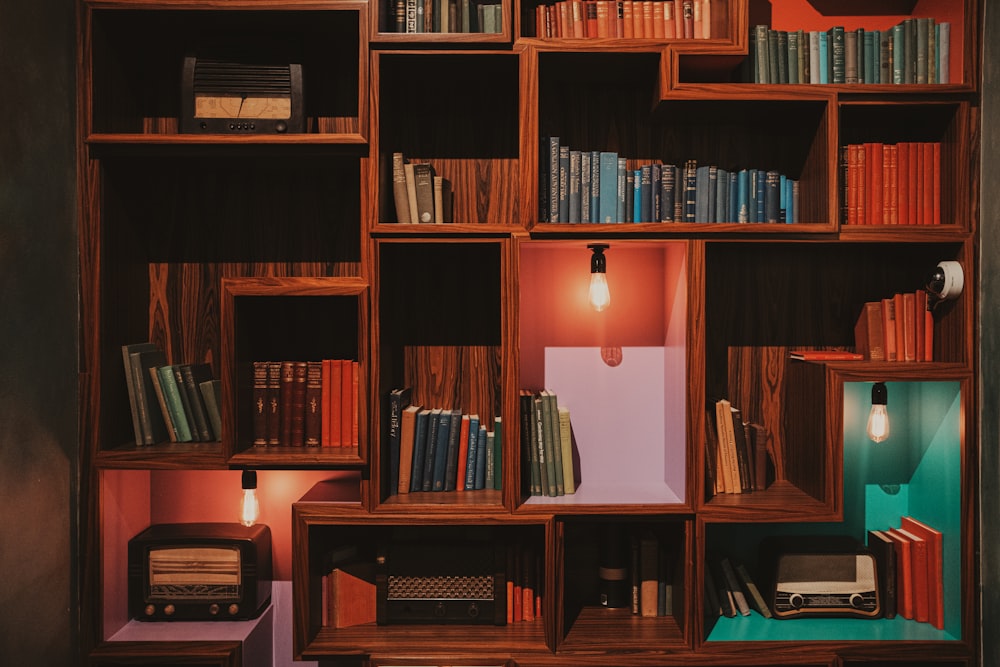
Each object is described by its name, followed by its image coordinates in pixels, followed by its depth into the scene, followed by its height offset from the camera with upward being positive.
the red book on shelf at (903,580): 2.18 -0.77
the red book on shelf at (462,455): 2.15 -0.38
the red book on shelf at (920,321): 2.15 +0.03
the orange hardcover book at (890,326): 2.17 +0.01
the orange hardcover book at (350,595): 2.14 -0.81
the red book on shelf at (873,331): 2.20 +0.00
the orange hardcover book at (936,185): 2.11 +0.43
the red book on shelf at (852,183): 2.14 +0.44
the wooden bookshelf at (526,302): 2.01 +0.09
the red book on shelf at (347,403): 2.10 -0.22
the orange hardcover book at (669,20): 2.08 +0.90
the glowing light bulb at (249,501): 2.12 -0.52
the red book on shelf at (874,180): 2.13 +0.45
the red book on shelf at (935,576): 2.13 -0.74
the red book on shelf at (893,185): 2.12 +0.43
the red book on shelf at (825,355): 2.17 -0.08
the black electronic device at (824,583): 2.17 -0.77
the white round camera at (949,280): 2.04 +0.15
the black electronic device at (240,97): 2.07 +0.68
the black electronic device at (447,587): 2.14 -0.78
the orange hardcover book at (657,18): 2.08 +0.91
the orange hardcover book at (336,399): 2.10 -0.21
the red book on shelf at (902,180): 2.12 +0.45
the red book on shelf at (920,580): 2.16 -0.76
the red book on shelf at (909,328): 2.15 +0.01
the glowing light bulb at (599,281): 2.11 +0.14
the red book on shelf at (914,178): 2.12 +0.45
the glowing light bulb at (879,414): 2.10 -0.25
